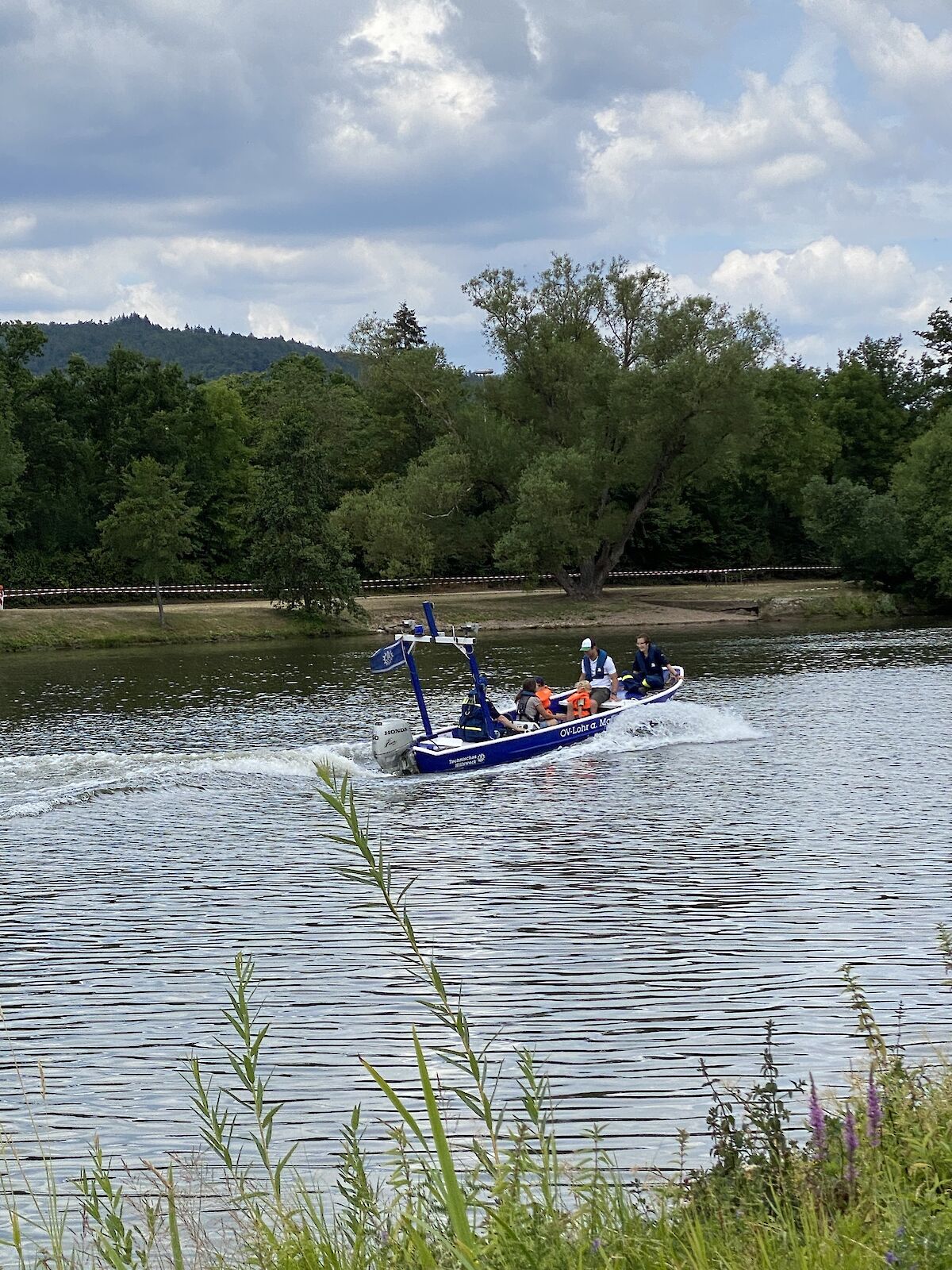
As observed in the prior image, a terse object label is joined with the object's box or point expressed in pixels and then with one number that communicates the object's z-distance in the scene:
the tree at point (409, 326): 115.88
